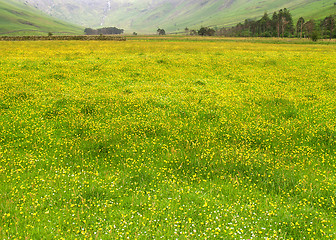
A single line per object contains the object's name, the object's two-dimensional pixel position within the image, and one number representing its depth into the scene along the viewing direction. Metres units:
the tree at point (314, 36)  99.08
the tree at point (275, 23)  160.35
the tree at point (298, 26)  154.62
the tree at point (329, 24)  131.99
